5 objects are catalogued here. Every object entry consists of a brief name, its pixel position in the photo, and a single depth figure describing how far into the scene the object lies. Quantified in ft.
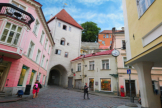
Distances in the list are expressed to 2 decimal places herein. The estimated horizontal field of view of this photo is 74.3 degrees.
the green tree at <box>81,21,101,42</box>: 158.87
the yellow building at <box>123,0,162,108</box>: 18.17
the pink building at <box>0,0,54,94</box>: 30.12
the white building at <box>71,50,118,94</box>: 57.46
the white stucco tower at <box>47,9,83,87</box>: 85.20
